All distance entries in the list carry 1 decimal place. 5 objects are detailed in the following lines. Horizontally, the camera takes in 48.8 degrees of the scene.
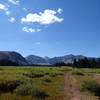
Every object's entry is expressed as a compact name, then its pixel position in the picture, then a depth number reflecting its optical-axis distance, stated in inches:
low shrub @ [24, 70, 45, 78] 1032.9
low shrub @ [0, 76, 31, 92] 503.0
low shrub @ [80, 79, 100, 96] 542.6
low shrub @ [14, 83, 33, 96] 444.7
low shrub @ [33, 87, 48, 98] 438.1
